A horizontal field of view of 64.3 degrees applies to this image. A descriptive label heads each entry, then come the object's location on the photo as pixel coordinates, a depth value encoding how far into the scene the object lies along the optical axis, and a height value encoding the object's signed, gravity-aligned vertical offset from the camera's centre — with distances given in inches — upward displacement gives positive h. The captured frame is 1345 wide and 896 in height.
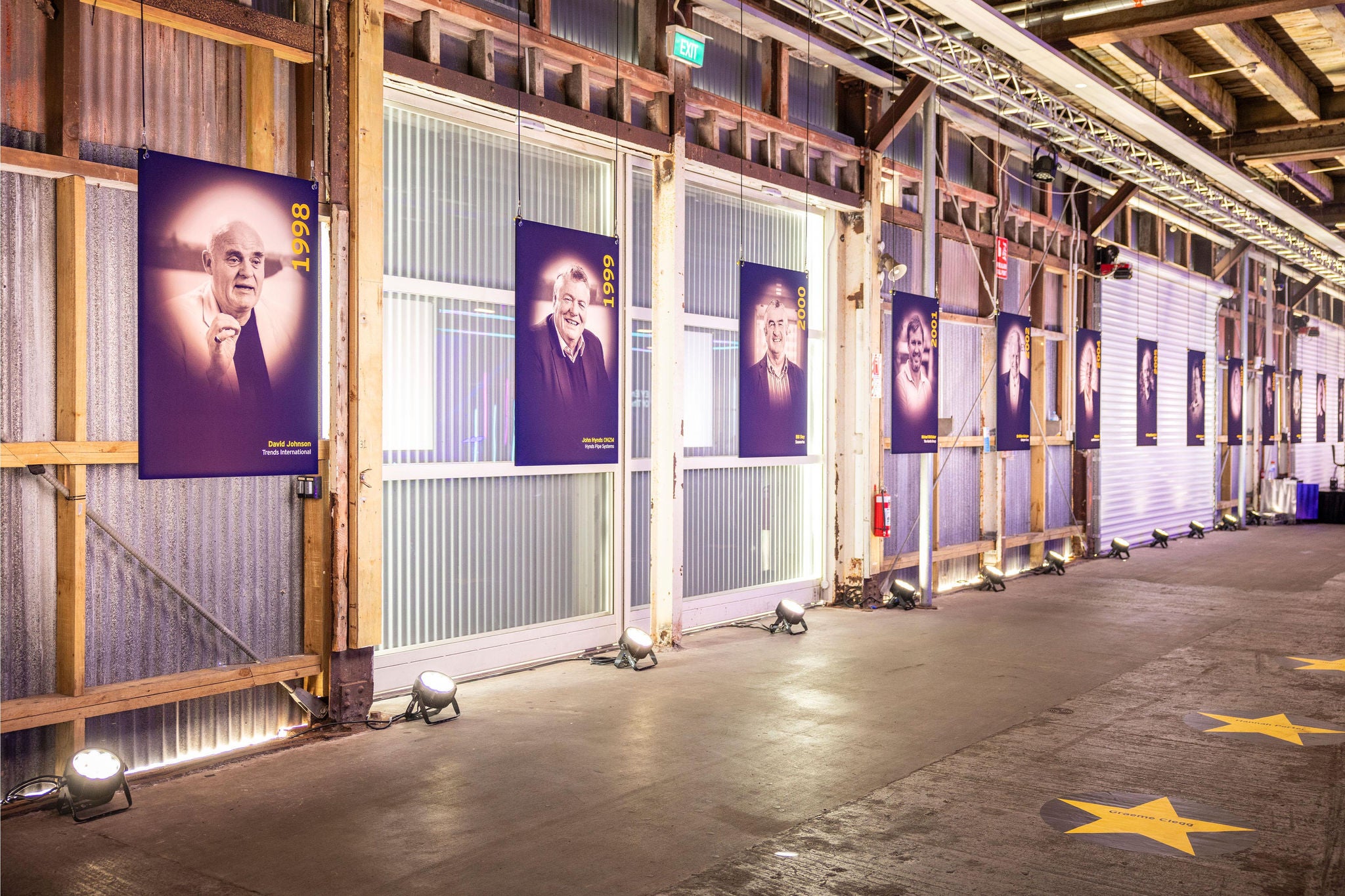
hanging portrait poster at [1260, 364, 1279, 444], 966.4 +39.4
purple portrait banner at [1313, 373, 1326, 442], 1147.9 +42.5
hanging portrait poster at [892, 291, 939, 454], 460.1 +32.9
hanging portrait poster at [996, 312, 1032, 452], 546.6 +32.3
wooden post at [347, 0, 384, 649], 259.4 +31.9
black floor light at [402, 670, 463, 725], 263.9 -60.7
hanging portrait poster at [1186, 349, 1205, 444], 802.2 +38.0
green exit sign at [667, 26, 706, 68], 353.4 +134.7
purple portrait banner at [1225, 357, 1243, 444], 893.8 +40.1
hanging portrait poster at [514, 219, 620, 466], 305.6 +31.1
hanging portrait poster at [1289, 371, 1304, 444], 1040.2 +39.3
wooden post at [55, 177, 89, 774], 212.4 +6.0
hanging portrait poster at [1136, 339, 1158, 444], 709.9 +37.3
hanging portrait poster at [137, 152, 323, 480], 218.4 +28.4
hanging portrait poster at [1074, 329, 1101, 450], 628.7 +32.9
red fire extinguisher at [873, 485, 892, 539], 452.4 -27.2
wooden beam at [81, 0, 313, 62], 222.1 +93.0
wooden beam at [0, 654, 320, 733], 204.2 -49.6
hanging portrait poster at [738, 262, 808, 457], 385.7 +32.7
